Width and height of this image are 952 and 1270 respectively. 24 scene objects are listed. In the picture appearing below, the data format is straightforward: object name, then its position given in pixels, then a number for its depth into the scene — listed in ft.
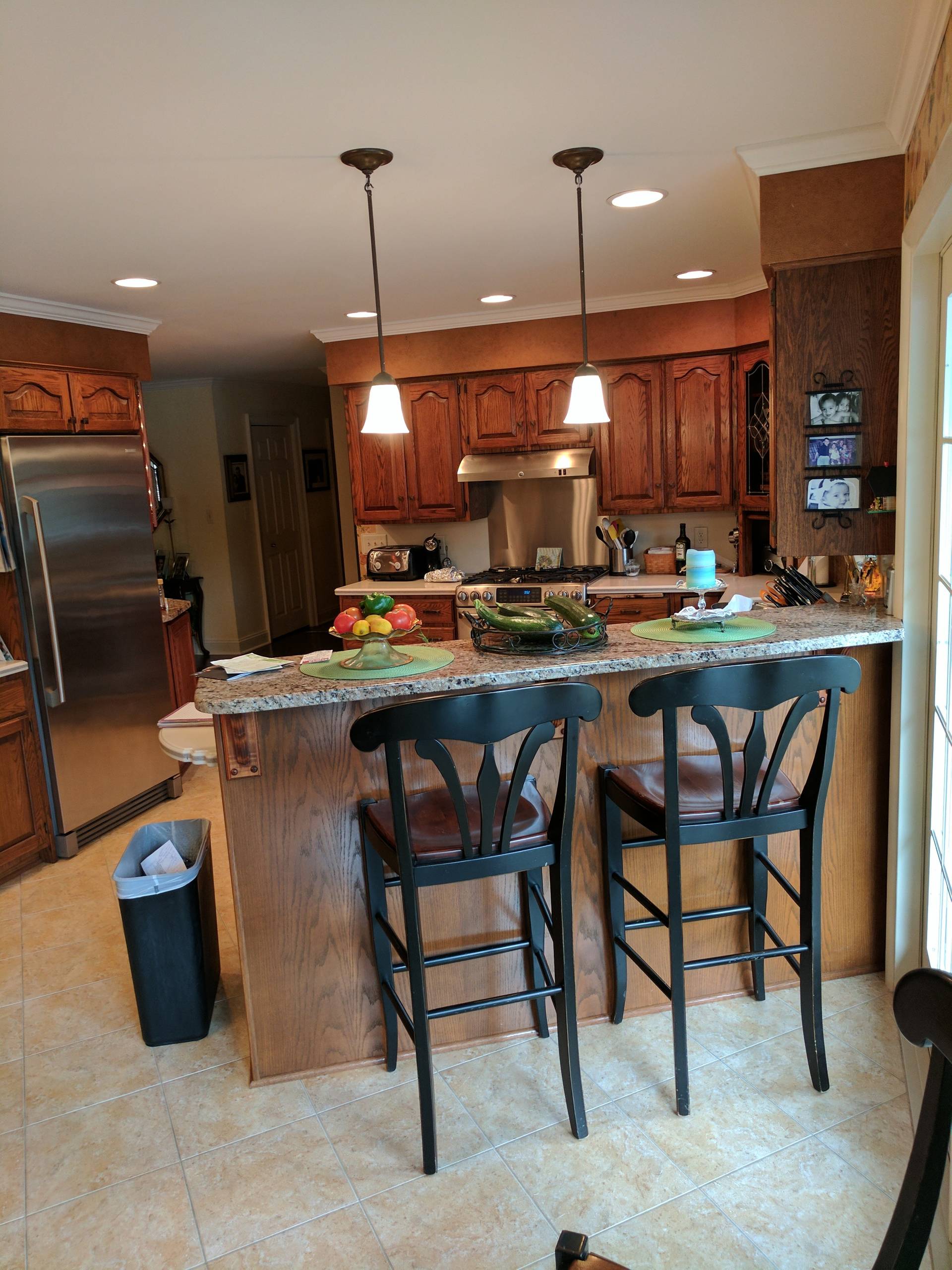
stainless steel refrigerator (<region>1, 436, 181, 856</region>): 12.33
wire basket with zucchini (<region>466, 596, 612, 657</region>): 7.68
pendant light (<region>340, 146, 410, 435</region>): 8.68
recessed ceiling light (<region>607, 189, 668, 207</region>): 9.39
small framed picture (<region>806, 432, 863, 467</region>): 8.98
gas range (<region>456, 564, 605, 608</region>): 16.63
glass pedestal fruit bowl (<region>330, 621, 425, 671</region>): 7.61
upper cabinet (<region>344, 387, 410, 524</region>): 18.02
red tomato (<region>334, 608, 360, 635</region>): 7.64
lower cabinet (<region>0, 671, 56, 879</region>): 12.12
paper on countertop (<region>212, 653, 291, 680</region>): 7.73
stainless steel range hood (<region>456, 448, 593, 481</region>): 16.72
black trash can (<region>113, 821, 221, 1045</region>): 8.26
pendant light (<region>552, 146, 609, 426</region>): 8.71
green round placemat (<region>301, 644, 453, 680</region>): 7.41
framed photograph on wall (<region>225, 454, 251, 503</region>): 24.97
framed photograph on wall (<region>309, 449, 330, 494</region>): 29.78
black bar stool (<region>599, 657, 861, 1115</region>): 6.16
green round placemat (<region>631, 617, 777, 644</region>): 7.79
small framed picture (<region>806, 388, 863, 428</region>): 8.87
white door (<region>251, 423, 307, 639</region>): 26.94
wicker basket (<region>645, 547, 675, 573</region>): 17.51
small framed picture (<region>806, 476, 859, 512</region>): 9.04
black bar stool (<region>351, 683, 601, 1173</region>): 5.76
